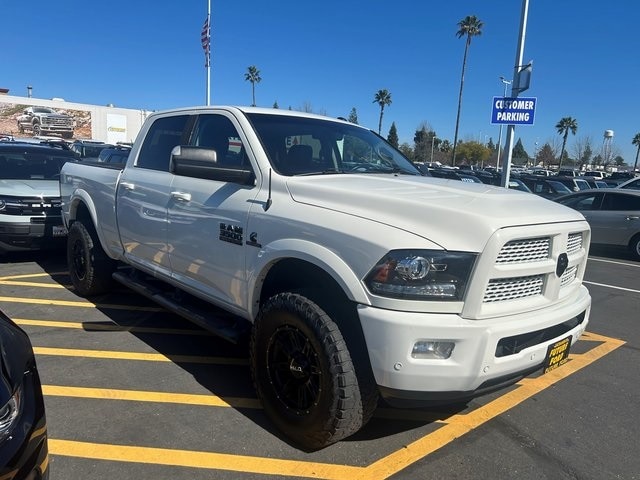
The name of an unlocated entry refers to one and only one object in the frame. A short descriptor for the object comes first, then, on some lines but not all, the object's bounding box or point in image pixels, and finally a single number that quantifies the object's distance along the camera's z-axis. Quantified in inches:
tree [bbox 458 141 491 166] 3740.2
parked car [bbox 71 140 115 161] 734.1
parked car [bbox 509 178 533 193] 558.3
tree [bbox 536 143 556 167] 3636.8
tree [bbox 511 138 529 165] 3967.0
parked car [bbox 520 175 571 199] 645.9
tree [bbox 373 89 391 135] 2886.3
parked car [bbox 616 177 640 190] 591.2
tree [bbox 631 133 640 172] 3174.2
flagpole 930.8
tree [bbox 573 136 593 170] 3011.6
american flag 929.5
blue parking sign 483.2
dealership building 1706.4
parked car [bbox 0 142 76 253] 269.9
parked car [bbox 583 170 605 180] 1577.3
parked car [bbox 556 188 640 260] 434.3
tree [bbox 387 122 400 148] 3985.2
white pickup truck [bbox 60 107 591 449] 94.2
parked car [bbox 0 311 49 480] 68.9
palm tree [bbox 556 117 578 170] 3257.9
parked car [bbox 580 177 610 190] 835.6
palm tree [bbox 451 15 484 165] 2176.4
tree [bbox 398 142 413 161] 3234.5
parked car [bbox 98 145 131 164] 408.8
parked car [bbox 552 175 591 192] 735.0
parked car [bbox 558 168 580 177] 1605.6
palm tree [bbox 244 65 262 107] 2795.8
